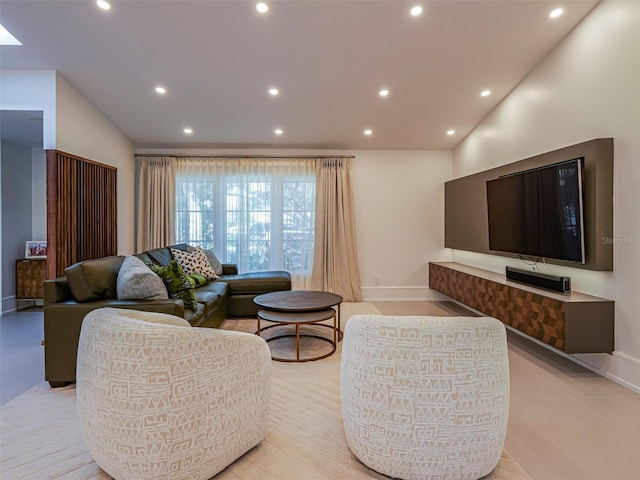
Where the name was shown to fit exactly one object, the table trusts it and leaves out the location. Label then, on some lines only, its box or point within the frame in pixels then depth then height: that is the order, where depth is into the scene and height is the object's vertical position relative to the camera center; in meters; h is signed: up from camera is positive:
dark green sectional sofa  2.54 -0.47
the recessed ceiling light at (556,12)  2.95 +1.96
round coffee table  3.12 -0.63
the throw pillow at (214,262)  5.01 -0.30
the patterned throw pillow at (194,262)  4.47 -0.27
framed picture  5.02 -0.08
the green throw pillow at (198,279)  4.25 -0.46
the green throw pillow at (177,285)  3.07 -0.38
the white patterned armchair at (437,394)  1.48 -0.67
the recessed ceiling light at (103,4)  2.83 +1.98
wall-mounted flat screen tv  2.93 +0.26
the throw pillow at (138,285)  2.69 -0.34
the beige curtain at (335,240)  5.50 +0.01
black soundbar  3.02 -0.39
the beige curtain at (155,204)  5.38 +0.61
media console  2.72 -0.66
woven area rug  1.65 -1.09
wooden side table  4.84 -0.51
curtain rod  5.46 +1.38
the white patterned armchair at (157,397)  1.43 -0.67
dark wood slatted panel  3.54 +0.38
